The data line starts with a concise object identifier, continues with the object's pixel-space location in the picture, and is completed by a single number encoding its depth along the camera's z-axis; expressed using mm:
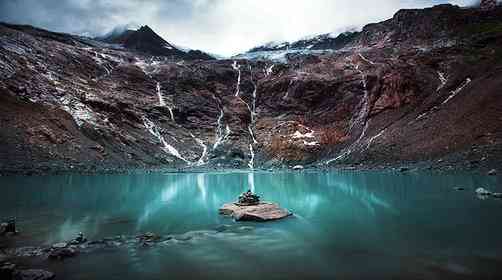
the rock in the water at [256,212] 26831
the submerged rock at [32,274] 13281
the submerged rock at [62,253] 16375
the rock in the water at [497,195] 30962
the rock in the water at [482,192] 32594
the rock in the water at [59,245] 17583
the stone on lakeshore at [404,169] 68256
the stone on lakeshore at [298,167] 96206
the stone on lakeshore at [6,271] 13272
